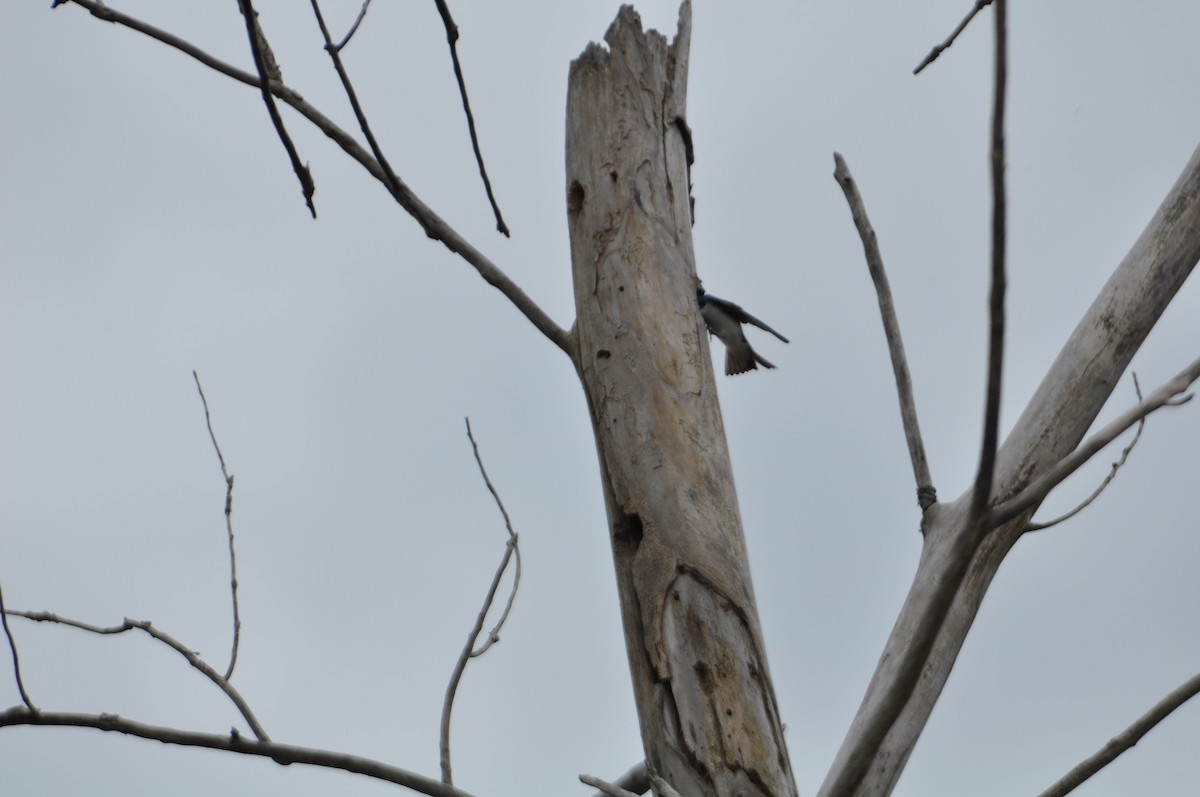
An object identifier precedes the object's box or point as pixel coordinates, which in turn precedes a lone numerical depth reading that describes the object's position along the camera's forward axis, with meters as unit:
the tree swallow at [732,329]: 21.85
